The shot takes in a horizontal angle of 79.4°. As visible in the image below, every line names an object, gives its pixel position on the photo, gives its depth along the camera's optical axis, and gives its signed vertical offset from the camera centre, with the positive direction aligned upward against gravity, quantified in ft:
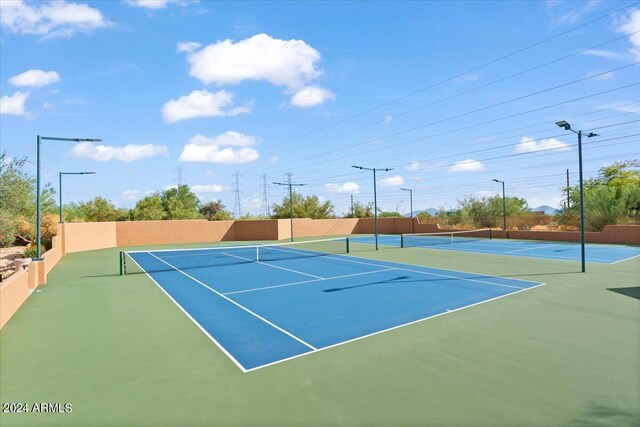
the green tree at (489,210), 143.54 +2.37
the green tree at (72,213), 139.01 +4.92
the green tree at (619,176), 142.60 +14.86
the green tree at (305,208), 203.10 +6.38
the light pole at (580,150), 47.60 +8.16
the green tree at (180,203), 189.06 +10.44
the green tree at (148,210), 175.32 +6.35
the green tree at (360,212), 203.72 +3.67
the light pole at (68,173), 83.35 +11.20
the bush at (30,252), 79.46 -5.66
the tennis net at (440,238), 101.91 -6.52
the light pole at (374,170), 92.43 +11.58
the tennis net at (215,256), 66.95 -7.20
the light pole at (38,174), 46.65 +6.28
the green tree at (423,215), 171.12 +1.10
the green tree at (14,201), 62.90 +4.72
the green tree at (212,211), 222.60 +6.66
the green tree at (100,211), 179.32 +6.37
